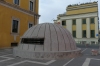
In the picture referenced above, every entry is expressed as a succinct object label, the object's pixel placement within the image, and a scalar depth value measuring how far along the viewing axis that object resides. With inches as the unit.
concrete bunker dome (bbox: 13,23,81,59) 265.6
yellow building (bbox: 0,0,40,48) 456.3
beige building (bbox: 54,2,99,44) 777.6
